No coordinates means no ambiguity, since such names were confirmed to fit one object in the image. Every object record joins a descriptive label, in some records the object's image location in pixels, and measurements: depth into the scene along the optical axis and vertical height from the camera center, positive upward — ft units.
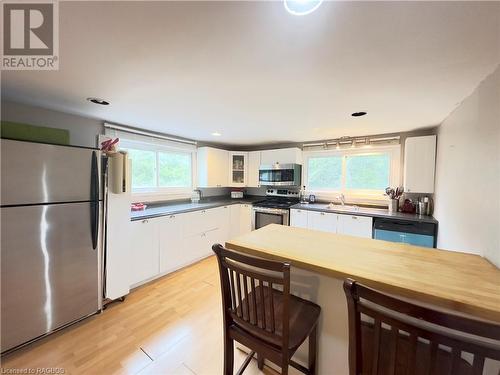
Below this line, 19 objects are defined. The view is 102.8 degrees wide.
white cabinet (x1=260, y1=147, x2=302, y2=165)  12.79 +1.79
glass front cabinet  14.60 +0.94
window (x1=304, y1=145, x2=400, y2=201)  10.91 +0.76
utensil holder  10.13 -0.97
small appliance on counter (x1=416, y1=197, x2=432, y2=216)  9.28 -0.93
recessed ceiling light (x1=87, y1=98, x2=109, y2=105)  6.25 +2.46
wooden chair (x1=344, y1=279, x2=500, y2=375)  1.75 -1.44
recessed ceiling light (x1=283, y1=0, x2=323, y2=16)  2.65 +2.42
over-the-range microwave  12.67 +0.56
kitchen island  2.68 -1.40
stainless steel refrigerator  4.99 -1.73
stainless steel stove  11.99 -1.55
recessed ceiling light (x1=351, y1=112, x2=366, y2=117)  7.25 +2.62
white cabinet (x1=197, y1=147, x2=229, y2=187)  12.87 +0.95
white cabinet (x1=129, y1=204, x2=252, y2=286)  8.30 -2.95
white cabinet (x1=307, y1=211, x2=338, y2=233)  10.44 -1.98
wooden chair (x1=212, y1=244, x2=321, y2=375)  2.98 -2.44
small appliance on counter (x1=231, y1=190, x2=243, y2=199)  15.25 -0.96
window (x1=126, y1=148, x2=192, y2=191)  10.34 +0.55
